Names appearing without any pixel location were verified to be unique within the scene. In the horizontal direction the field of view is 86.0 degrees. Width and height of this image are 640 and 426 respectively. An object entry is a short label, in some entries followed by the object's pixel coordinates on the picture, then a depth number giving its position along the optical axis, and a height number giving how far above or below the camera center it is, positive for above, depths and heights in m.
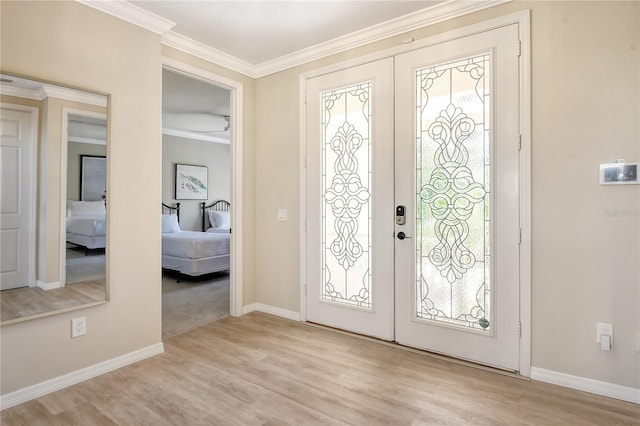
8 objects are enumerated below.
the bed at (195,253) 5.09 -0.61
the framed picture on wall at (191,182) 7.21 +0.67
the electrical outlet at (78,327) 2.33 -0.78
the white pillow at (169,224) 5.98 -0.20
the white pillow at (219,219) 7.40 -0.13
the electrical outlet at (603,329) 2.09 -0.71
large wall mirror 2.10 +0.10
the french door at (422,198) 2.42 +0.13
